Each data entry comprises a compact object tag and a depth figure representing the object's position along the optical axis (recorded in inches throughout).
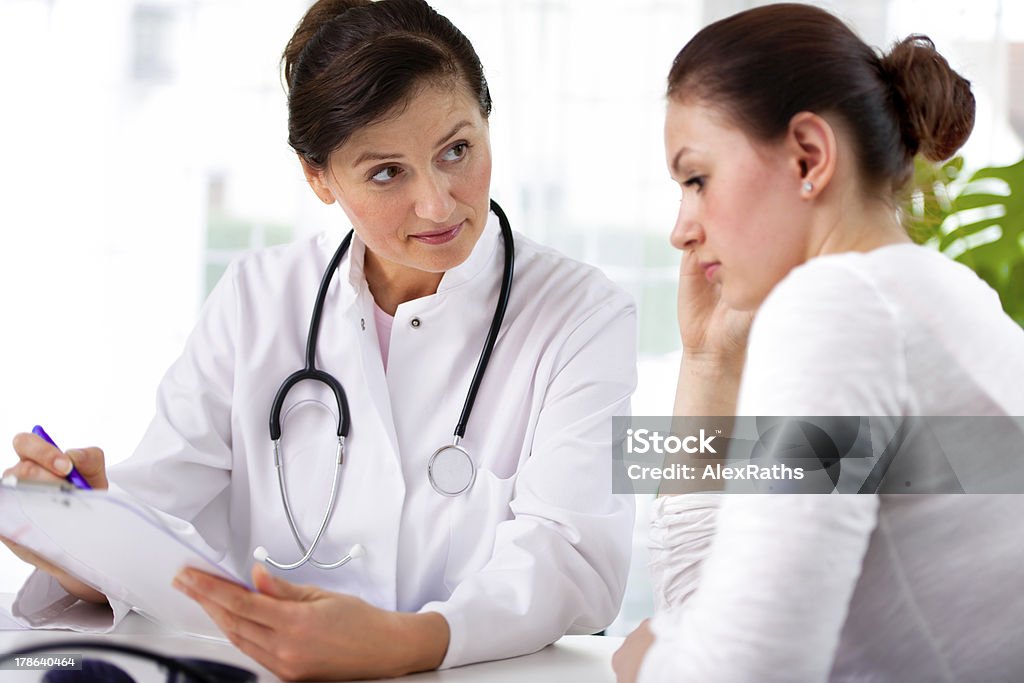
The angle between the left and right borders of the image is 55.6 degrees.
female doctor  48.1
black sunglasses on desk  37.9
